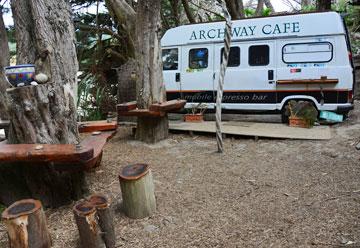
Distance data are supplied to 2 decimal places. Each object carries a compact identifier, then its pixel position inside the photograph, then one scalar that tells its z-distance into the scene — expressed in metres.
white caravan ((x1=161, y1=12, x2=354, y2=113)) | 8.21
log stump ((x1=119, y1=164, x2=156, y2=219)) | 3.97
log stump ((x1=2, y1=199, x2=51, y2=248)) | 3.18
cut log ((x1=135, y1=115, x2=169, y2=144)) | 7.54
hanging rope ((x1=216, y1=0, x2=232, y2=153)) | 6.29
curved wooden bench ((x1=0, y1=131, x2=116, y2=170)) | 3.62
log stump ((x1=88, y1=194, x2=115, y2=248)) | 3.43
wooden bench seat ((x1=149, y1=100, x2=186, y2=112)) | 7.10
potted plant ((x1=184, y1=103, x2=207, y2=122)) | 9.43
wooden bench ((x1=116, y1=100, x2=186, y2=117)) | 7.10
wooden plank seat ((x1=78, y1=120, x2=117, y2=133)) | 5.66
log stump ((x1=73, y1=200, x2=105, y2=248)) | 3.30
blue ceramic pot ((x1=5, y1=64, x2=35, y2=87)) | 3.90
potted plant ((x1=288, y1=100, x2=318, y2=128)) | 8.19
